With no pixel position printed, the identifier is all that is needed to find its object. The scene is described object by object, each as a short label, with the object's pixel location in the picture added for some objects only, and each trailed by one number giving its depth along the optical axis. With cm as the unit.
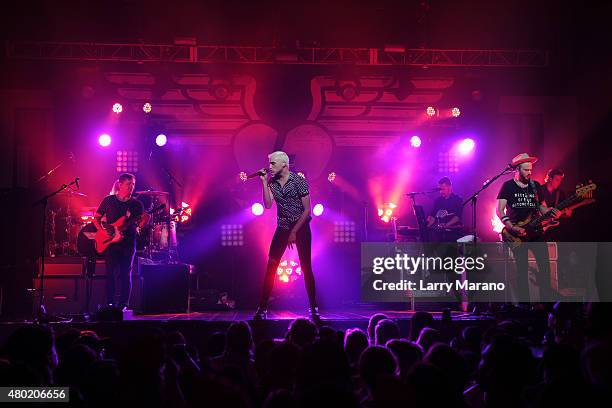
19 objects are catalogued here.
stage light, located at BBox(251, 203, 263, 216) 1359
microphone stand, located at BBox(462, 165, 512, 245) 878
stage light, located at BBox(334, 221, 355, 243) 1412
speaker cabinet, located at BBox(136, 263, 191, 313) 1003
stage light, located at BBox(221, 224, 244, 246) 1405
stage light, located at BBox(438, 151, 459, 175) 1532
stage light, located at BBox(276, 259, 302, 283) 1299
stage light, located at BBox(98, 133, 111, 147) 1302
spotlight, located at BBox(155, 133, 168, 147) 1300
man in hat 887
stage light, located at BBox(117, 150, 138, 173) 1459
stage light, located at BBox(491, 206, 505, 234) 1480
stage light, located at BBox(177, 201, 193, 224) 1309
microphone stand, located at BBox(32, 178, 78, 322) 812
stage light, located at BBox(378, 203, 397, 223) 1477
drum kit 1106
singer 760
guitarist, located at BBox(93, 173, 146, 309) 922
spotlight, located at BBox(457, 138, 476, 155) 1409
